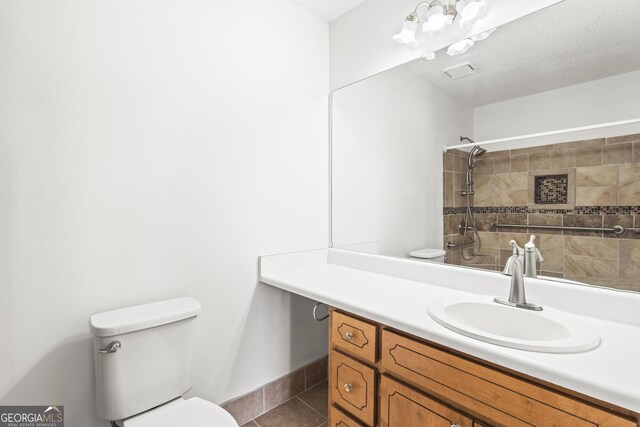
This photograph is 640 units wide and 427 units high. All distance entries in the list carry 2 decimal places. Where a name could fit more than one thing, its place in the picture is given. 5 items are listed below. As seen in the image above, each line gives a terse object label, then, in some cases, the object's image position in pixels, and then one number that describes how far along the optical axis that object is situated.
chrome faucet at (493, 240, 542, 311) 1.18
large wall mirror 1.13
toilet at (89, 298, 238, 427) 1.12
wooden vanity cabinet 0.81
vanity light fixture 1.43
